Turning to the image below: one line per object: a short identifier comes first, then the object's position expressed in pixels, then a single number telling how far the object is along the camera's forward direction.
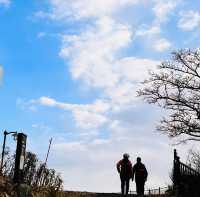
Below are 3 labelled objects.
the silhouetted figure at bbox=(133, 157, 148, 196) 18.77
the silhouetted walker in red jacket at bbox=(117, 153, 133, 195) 18.62
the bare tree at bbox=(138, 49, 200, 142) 31.11
